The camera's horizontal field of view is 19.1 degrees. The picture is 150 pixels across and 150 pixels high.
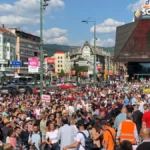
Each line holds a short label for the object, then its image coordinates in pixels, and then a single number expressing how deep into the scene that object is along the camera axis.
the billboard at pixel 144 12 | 115.33
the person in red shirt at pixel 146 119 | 11.23
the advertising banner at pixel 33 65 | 23.53
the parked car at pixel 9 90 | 42.14
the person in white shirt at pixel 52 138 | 11.17
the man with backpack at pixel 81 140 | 9.43
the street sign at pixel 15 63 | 81.62
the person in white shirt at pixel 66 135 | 10.22
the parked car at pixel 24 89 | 45.91
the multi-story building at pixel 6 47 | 128.12
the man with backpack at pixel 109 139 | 9.45
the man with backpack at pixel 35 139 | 11.55
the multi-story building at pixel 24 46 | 151.25
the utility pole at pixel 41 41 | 24.77
